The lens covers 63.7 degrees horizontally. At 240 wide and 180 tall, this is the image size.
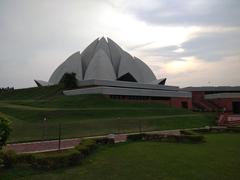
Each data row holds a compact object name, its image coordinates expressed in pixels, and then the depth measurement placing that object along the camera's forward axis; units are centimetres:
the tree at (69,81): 3240
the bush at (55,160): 612
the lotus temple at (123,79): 2889
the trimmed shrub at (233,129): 1471
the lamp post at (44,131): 1148
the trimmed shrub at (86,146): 756
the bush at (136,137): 1135
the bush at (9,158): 600
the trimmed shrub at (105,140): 989
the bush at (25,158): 618
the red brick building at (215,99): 3414
